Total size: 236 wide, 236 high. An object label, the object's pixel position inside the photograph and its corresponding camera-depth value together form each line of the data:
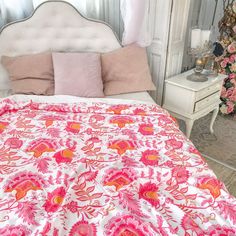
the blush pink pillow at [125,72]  2.23
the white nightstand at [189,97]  2.26
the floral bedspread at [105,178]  1.02
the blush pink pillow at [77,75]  2.10
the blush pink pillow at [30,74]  2.13
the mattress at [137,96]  2.14
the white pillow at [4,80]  2.23
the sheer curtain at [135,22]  2.20
